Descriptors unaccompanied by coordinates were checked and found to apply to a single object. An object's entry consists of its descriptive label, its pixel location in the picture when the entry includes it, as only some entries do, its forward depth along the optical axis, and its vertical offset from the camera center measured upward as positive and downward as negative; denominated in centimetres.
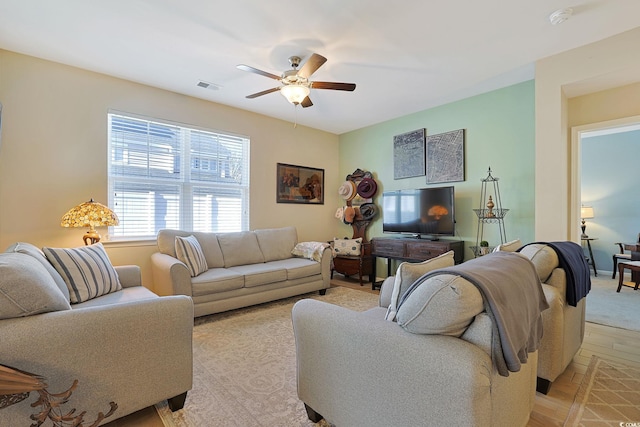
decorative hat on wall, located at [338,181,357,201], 534 +46
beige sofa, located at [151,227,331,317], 305 -67
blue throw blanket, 193 -37
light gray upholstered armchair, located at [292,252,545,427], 101 -57
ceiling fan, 274 +127
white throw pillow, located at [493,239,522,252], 202 -22
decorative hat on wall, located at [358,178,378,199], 510 +48
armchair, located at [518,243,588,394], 182 -66
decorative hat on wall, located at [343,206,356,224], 524 +2
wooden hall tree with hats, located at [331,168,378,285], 474 -11
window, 354 +49
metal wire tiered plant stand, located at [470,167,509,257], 361 +5
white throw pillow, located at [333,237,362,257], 473 -53
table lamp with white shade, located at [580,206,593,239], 566 +7
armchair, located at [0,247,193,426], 128 -65
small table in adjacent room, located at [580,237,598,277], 540 -68
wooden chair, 442 -63
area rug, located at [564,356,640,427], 163 -114
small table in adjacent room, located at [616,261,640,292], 397 -73
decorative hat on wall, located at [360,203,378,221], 510 +7
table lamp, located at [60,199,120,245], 284 -4
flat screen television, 390 +5
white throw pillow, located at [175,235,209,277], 320 -47
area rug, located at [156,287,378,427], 166 -115
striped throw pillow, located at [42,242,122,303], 218 -46
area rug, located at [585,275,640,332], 307 -109
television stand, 381 -46
